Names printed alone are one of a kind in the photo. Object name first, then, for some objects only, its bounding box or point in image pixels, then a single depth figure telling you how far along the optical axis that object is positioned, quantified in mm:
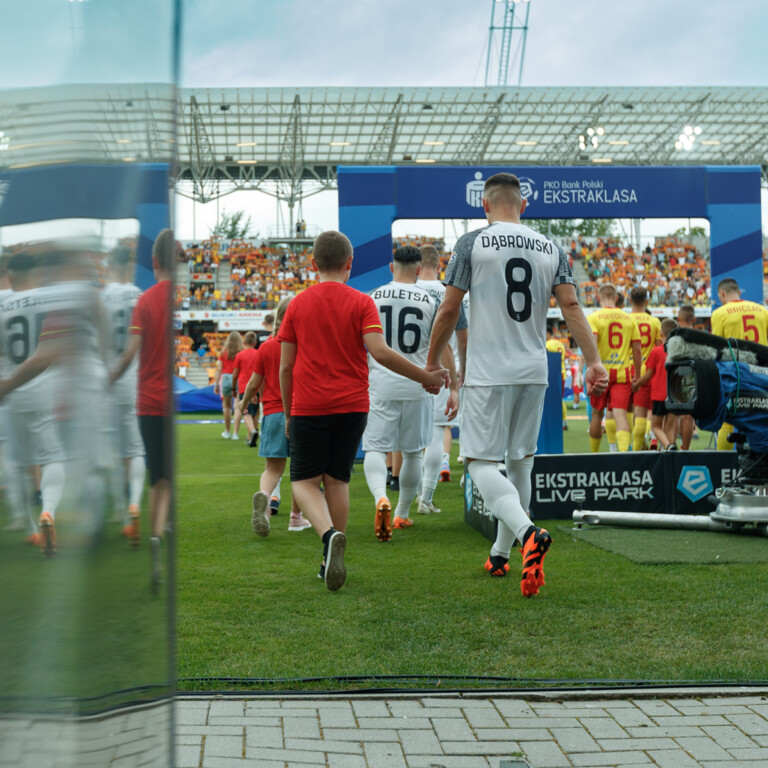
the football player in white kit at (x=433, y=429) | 6574
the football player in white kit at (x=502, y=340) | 4113
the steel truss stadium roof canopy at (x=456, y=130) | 34250
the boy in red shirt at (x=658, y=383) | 9102
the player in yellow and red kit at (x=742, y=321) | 7594
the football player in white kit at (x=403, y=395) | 5660
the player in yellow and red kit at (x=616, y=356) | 8852
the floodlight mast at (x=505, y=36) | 51344
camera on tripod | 4848
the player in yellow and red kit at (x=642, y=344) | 9031
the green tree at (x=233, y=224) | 55844
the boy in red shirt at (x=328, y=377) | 4121
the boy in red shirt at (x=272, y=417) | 6020
